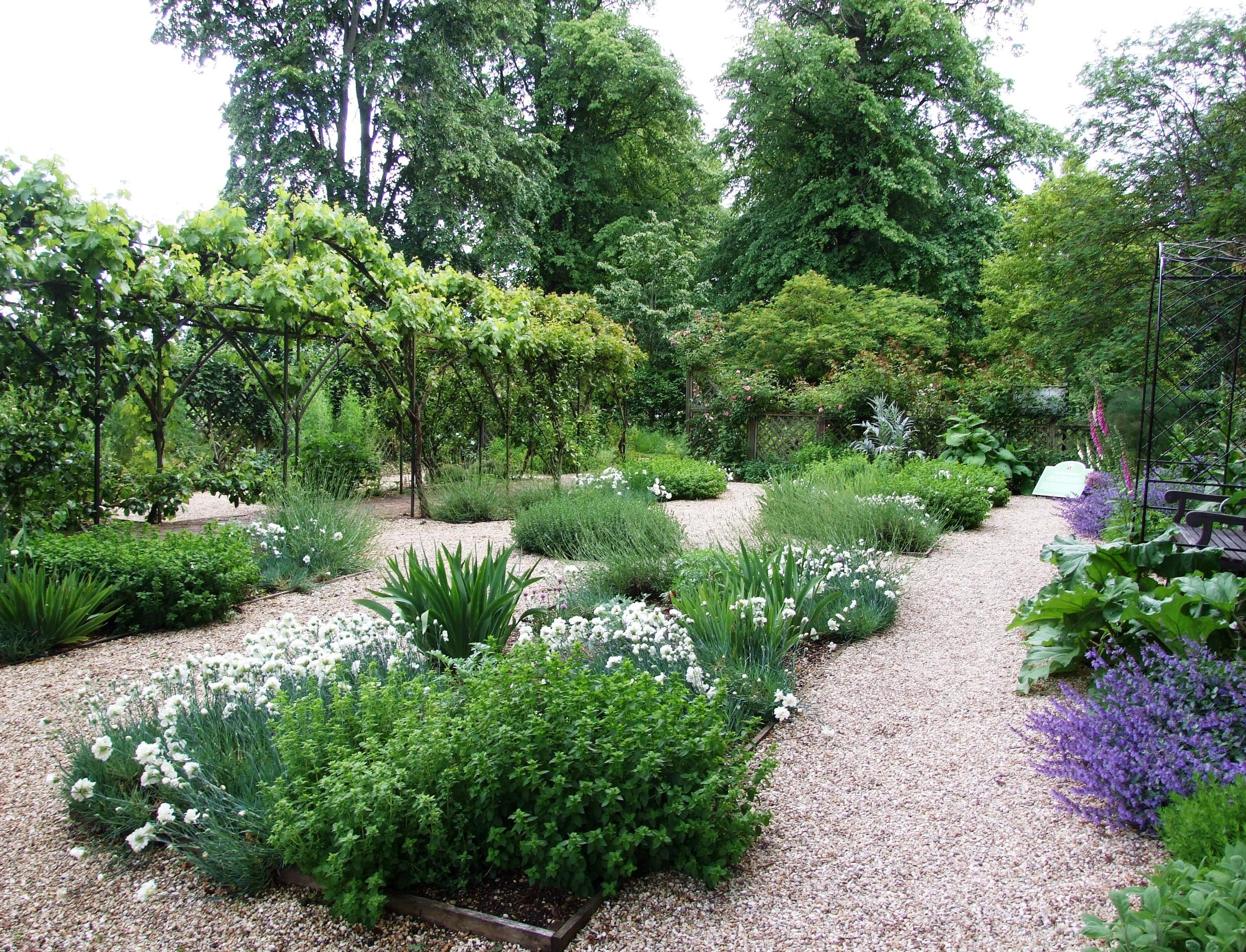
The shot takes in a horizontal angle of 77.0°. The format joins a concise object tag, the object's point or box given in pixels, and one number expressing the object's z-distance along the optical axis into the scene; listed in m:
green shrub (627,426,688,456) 14.28
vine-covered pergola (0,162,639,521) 5.14
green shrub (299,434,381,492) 9.26
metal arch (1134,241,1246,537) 4.93
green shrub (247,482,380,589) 5.47
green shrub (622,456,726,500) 9.88
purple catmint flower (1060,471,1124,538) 6.73
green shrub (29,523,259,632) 4.40
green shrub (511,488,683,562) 5.38
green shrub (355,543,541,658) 3.45
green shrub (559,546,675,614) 4.70
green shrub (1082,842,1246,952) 1.52
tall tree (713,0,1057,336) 16.98
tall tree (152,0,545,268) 16.05
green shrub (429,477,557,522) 8.31
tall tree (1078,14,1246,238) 10.02
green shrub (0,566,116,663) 3.97
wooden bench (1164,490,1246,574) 3.31
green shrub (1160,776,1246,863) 1.87
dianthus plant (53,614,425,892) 2.17
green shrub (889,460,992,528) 7.46
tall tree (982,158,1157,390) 10.45
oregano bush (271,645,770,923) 1.98
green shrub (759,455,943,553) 5.68
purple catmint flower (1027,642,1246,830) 2.30
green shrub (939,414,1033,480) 10.62
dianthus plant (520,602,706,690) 3.15
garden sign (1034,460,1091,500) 10.04
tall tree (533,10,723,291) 20.14
